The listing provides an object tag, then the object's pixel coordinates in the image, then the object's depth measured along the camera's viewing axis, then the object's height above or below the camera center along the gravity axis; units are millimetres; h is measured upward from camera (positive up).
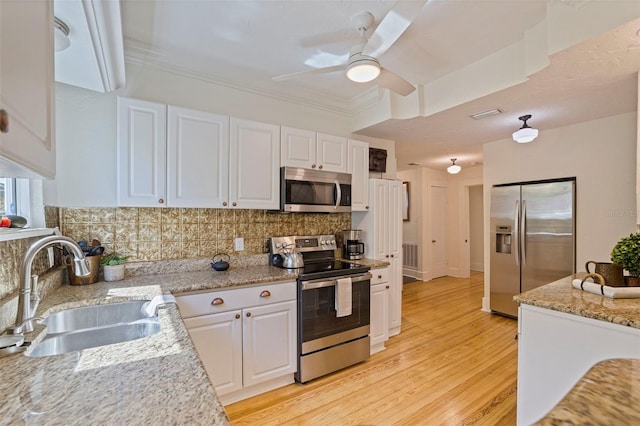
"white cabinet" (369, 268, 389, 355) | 2898 -1015
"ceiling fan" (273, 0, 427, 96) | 1428 +983
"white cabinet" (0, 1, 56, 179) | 578 +290
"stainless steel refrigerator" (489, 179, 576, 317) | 3328 -321
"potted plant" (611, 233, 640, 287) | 1568 -245
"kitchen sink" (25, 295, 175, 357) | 1314 -586
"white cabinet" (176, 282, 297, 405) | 1998 -930
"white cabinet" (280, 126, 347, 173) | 2709 +607
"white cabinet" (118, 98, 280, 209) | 2068 +416
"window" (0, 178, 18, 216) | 1573 +77
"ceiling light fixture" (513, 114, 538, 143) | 2807 +761
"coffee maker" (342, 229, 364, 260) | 3168 -378
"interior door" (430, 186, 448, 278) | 6316 -445
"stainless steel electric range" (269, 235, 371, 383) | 2354 -905
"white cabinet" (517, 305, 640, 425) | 1337 -712
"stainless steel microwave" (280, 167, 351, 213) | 2656 +198
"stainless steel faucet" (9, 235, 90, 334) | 1051 -234
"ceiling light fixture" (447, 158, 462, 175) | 4998 +747
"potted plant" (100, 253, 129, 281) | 2072 -417
